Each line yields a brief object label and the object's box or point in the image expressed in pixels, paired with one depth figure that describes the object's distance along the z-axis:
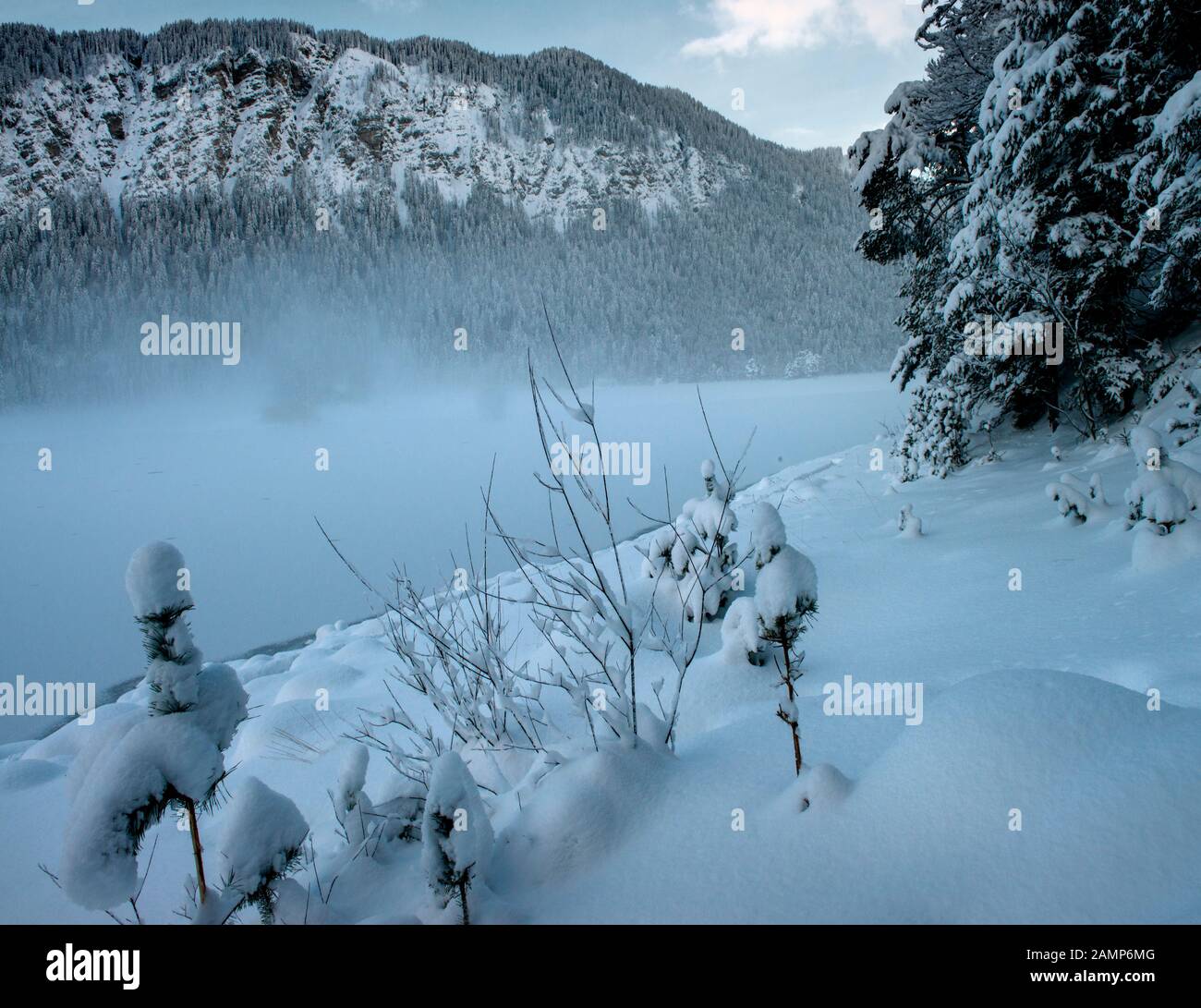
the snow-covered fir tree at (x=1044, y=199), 6.25
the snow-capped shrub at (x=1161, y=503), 3.42
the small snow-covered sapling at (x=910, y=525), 5.78
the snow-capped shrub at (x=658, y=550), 4.86
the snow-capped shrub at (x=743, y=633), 3.41
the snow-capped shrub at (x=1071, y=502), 4.79
